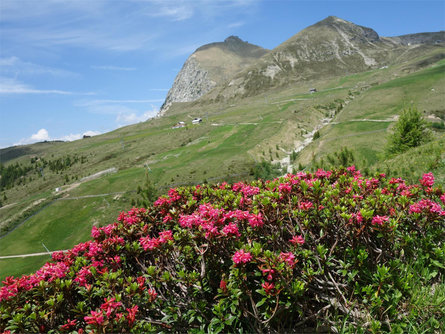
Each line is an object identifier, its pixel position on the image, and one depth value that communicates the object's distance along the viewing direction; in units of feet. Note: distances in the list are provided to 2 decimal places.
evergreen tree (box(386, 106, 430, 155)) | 86.84
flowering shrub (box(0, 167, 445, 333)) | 14.71
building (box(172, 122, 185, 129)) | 465.06
